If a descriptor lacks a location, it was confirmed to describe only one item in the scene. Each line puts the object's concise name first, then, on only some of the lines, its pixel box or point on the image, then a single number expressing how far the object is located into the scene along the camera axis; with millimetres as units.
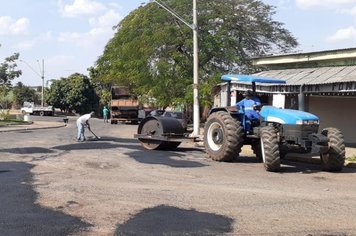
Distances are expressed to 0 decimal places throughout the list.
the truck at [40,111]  71125
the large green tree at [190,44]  33594
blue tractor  13172
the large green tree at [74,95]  77500
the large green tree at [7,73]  45544
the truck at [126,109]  46725
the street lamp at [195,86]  22875
